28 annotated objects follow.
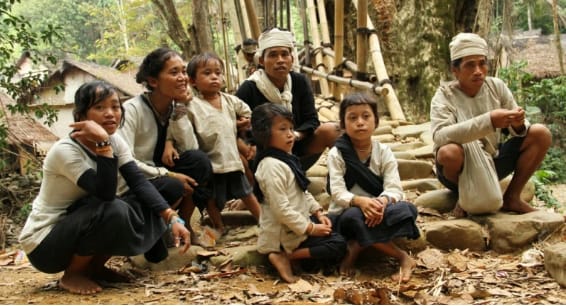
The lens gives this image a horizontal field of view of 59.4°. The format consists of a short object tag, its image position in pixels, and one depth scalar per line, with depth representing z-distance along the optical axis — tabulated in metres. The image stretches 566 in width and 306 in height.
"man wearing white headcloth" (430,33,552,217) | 3.02
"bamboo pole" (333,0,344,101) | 6.19
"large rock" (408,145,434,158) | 4.60
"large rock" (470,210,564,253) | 3.01
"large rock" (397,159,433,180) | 4.35
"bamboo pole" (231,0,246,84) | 6.74
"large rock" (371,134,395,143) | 5.33
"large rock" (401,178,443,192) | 4.10
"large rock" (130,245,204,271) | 3.11
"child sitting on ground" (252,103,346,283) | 2.75
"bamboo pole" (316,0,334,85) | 8.11
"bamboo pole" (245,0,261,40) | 5.76
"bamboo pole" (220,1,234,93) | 6.36
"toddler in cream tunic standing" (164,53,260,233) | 3.28
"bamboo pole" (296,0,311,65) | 8.59
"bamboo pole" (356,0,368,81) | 5.80
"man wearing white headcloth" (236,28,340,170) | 3.48
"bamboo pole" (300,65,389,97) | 5.95
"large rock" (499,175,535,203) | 3.73
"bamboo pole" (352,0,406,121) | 6.13
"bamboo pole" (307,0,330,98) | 8.28
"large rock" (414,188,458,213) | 3.56
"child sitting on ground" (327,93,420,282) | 2.72
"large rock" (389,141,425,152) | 4.94
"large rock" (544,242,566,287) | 2.41
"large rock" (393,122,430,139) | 5.54
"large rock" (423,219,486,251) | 3.10
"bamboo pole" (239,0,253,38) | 6.83
